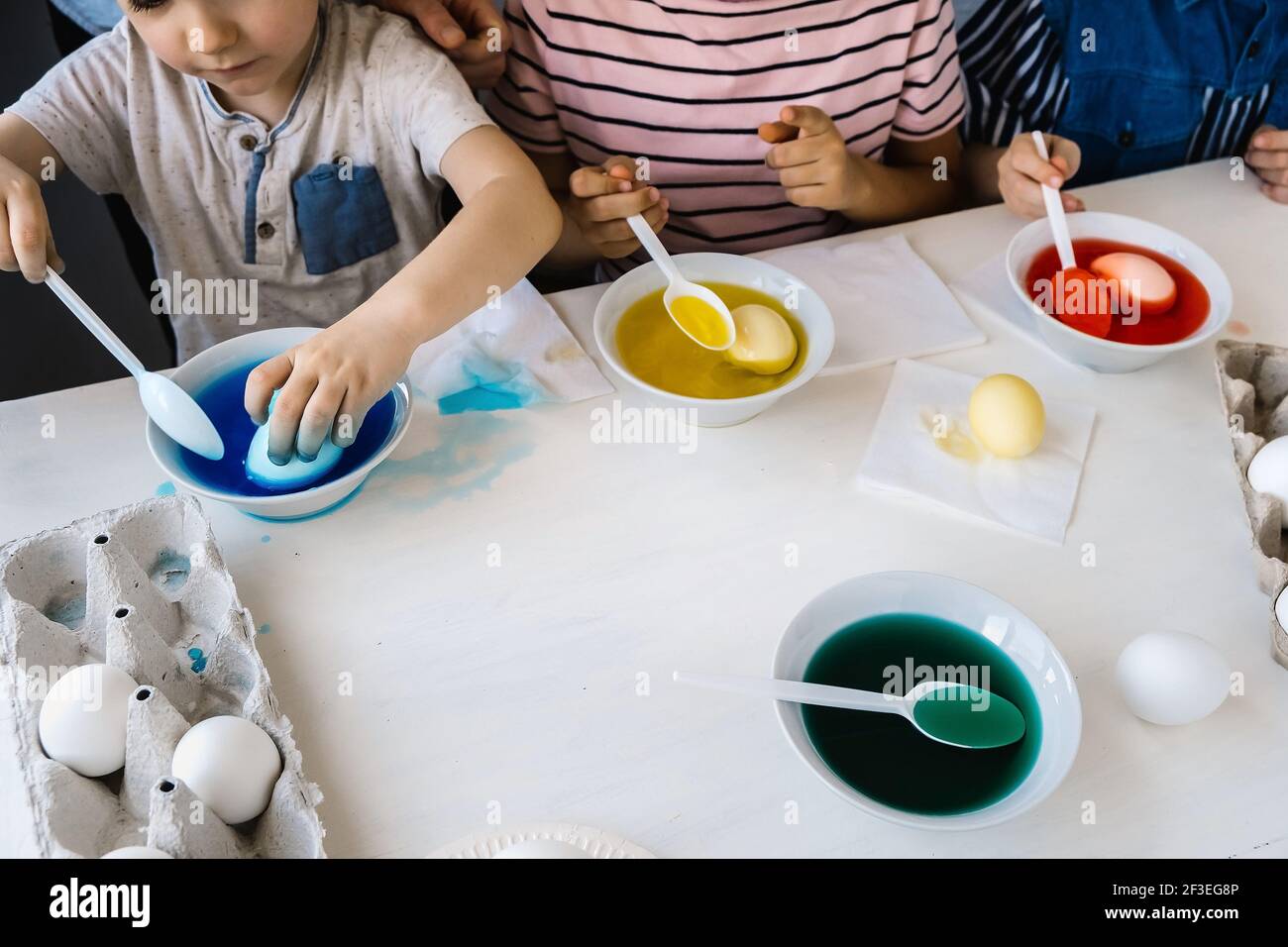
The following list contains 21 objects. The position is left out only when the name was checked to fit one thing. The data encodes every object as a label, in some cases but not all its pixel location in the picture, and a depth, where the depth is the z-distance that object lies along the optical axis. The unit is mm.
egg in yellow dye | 985
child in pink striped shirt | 1200
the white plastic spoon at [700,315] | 1008
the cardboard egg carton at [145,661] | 662
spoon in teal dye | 715
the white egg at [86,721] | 695
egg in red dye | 1080
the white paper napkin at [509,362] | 1010
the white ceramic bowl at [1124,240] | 1019
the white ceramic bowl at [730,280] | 934
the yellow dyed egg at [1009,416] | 948
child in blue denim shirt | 1365
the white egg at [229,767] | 670
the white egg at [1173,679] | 747
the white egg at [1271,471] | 871
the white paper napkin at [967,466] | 925
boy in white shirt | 910
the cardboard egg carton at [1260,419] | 844
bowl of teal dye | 689
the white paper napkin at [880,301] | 1077
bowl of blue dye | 835
